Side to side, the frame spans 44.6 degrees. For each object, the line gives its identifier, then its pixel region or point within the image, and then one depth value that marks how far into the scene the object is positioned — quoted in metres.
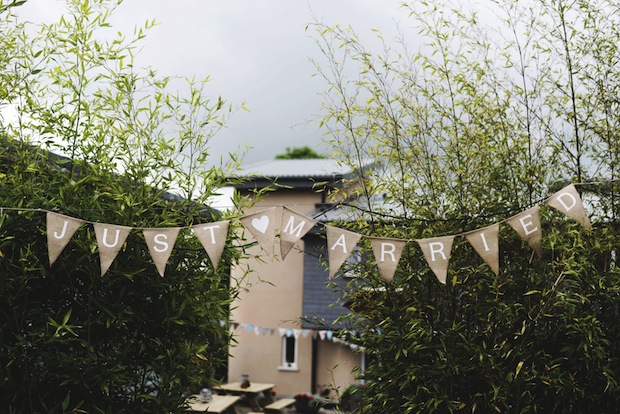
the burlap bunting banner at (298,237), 4.41
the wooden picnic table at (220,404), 11.05
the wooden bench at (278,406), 12.66
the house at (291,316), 15.88
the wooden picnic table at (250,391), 13.41
